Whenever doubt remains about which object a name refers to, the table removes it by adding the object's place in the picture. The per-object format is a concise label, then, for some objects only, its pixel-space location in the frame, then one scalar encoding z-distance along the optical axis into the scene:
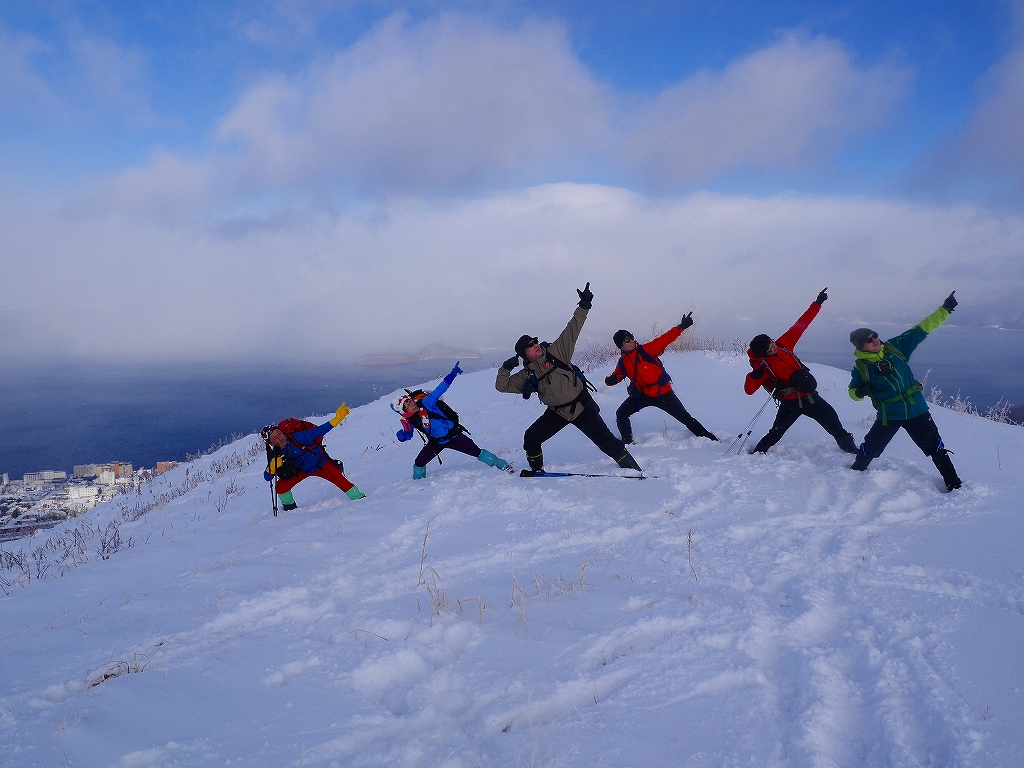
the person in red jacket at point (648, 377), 7.82
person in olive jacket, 6.84
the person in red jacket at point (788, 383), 6.81
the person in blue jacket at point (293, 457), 7.43
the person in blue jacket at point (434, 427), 7.45
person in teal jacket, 5.68
